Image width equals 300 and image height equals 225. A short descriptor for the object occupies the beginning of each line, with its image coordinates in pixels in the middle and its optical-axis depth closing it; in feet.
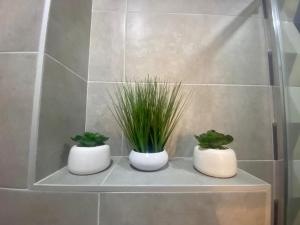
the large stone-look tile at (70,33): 1.61
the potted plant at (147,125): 1.73
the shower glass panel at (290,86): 2.07
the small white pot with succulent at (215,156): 1.59
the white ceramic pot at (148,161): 1.70
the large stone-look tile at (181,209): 1.35
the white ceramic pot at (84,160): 1.57
